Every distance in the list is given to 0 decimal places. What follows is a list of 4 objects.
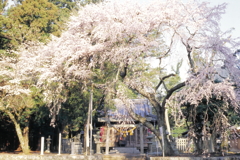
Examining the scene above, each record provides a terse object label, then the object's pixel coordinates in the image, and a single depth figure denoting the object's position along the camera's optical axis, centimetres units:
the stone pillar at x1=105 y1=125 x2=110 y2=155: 1627
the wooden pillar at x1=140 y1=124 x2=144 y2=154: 1681
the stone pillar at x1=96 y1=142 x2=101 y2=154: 1828
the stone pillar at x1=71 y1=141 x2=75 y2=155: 1697
